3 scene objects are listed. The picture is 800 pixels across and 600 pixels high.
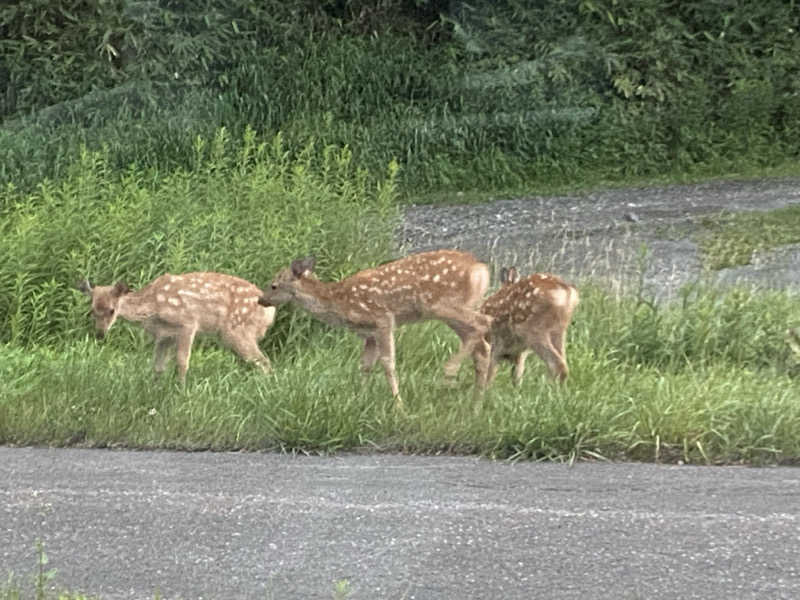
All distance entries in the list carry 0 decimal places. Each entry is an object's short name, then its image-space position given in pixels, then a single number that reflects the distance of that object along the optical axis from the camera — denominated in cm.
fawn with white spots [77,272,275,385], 936
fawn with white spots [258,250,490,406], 882
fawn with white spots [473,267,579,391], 855
